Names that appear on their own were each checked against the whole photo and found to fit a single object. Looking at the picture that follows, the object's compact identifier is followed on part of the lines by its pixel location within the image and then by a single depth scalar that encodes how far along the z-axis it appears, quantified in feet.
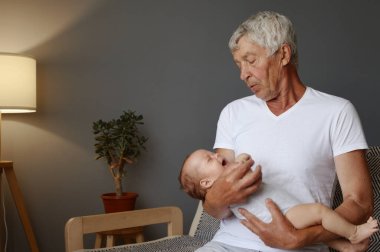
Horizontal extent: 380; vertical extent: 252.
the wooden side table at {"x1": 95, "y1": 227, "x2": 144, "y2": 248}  6.46
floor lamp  6.51
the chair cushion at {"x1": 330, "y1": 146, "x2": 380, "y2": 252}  5.15
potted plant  7.08
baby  3.51
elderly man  3.75
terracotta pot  6.88
